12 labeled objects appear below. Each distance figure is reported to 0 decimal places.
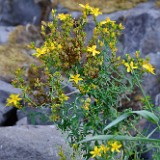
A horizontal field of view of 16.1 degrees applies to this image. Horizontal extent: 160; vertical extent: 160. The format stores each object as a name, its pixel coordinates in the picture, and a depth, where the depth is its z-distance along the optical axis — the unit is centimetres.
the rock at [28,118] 493
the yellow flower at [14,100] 309
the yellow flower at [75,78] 297
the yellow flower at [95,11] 318
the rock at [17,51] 601
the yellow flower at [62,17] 319
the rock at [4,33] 680
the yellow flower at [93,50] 307
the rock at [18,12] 755
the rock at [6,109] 507
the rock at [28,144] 366
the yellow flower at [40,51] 305
